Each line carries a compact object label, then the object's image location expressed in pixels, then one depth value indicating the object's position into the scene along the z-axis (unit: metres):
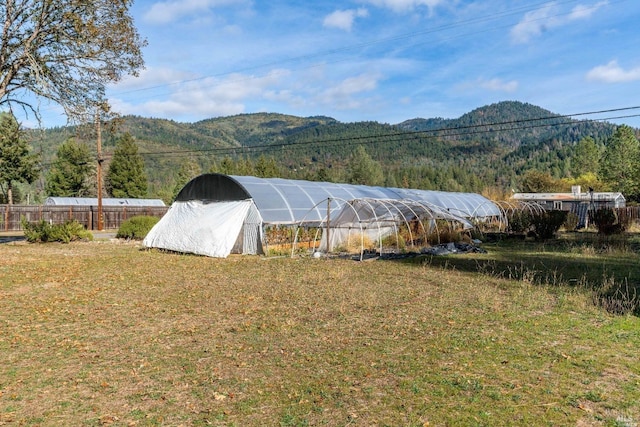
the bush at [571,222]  30.42
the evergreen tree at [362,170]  86.69
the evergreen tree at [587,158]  79.50
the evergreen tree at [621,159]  59.25
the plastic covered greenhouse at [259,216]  18.12
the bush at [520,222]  24.14
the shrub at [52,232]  22.12
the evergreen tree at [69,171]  53.91
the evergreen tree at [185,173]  66.56
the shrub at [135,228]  25.25
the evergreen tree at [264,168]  65.75
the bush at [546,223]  22.95
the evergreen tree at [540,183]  73.88
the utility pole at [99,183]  29.22
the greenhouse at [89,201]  47.84
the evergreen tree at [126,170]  56.19
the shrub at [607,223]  24.31
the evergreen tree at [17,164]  40.41
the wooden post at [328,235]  17.30
